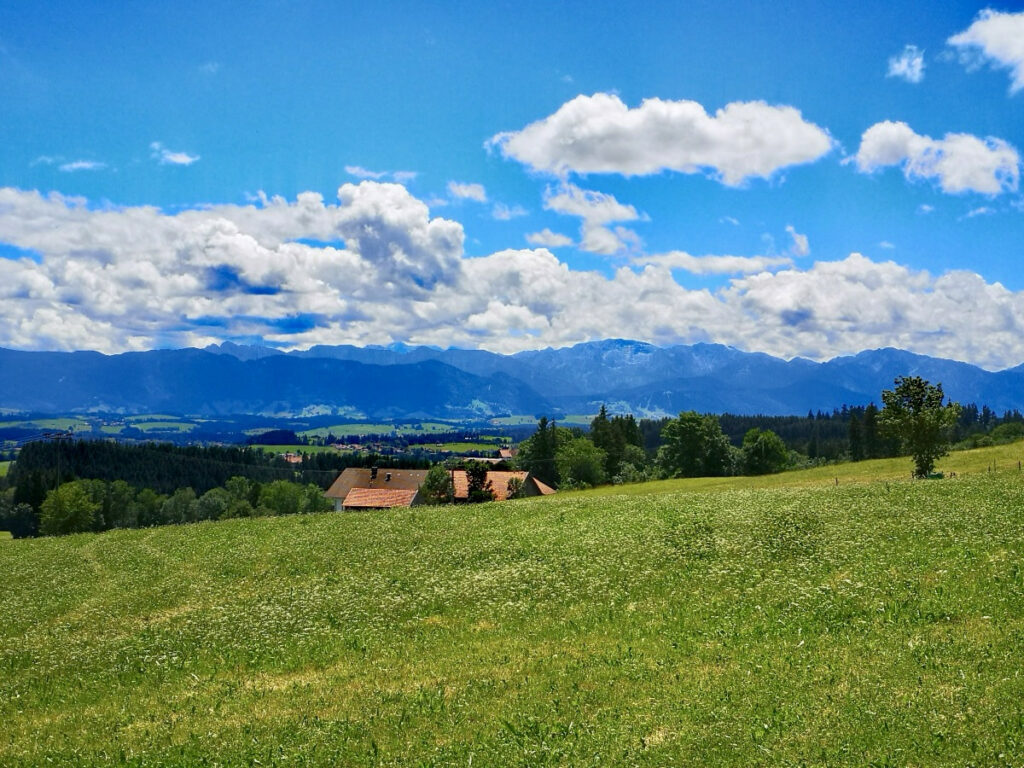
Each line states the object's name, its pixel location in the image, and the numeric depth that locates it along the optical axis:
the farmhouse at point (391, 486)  101.31
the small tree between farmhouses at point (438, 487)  105.69
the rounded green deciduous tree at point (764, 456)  140.25
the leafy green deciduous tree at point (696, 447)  132.12
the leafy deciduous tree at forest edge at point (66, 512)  111.06
